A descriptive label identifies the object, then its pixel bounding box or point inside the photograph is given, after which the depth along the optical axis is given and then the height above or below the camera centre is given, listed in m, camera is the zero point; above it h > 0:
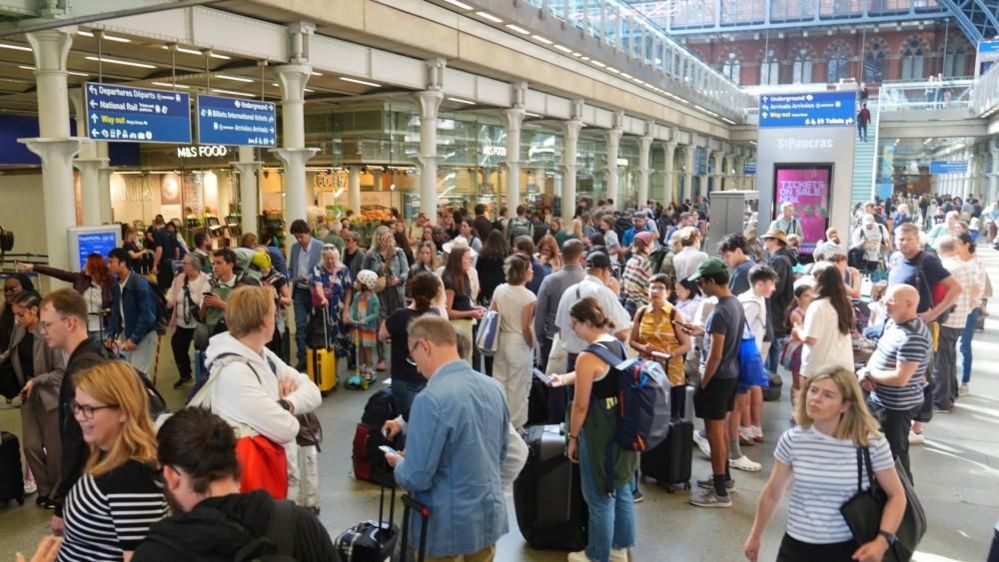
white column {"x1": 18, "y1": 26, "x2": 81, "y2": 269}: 8.08 +0.57
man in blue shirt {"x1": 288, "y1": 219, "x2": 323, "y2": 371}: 8.62 -0.91
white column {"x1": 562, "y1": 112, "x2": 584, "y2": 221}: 21.73 +0.82
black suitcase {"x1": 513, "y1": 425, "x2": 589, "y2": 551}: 4.79 -1.88
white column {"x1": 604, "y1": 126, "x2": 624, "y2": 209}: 25.05 +1.28
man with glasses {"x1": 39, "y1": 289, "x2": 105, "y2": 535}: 3.63 -0.71
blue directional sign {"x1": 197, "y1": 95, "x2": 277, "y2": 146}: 10.09 +0.99
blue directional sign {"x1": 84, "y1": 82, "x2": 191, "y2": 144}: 8.63 +0.94
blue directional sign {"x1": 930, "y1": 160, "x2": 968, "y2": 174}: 37.16 +1.53
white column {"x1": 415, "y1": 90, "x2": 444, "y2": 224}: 14.33 +0.85
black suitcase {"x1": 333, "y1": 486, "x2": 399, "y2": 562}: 3.69 -1.69
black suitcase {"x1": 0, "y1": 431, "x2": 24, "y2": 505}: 5.53 -2.01
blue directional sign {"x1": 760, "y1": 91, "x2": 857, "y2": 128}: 14.81 +1.72
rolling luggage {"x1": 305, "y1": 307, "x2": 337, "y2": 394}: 8.45 -1.87
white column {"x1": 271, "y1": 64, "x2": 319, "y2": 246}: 10.95 +0.82
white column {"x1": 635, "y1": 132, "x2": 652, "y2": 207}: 29.38 +1.14
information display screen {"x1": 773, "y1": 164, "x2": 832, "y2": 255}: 14.36 +0.07
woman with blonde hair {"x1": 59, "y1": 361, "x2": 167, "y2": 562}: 2.45 -0.93
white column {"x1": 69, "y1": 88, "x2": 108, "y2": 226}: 12.18 +0.08
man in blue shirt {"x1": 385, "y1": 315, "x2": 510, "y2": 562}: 3.09 -1.04
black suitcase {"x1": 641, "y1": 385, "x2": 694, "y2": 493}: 5.74 -1.99
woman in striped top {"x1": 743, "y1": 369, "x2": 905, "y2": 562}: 3.17 -1.13
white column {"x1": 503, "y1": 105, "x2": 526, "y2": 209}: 18.08 +1.00
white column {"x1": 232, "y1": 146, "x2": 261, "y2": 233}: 13.85 +0.11
